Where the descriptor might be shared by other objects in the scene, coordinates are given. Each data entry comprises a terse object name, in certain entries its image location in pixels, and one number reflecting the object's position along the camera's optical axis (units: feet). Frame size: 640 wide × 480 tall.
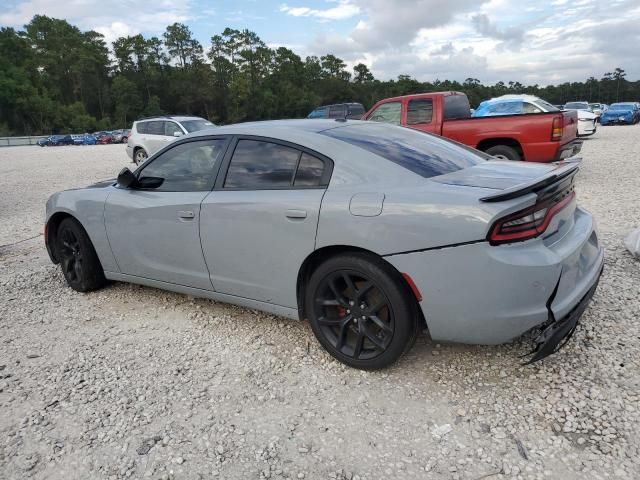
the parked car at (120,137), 143.13
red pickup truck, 25.84
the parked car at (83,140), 146.10
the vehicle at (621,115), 97.71
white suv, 45.50
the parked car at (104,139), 146.10
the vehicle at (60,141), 144.36
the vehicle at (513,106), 46.03
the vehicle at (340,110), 71.61
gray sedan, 7.61
